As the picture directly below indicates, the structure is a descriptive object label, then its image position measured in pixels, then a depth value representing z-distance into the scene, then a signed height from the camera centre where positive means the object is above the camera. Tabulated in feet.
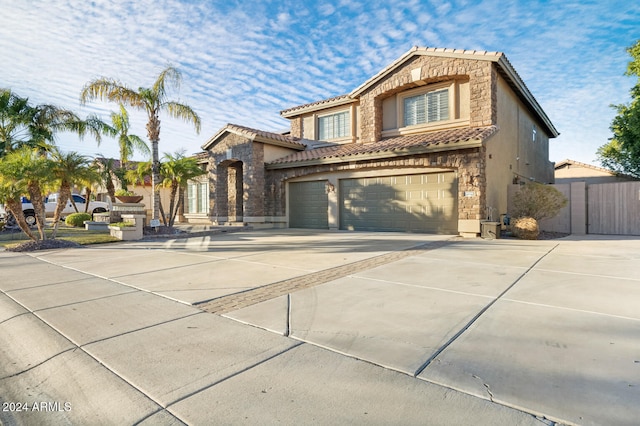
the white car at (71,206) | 72.13 +1.64
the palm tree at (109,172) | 70.26 +8.33
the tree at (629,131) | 62.03 +15.01
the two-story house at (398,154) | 43.65 +8.17
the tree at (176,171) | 51.47 +6.01
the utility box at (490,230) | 39.86 -2.20
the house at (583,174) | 85.14 +9.59
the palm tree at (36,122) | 53.72 +15.43
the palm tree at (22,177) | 33.27 +3.40
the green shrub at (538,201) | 42.11 +1.06
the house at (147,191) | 83.49 +5.46
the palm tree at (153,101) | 48.34 +15.69
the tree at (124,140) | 67.62 +14.38
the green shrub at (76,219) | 66.43 -1.17
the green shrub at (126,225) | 44.42 -1.59
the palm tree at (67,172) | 36.17 +4.23
